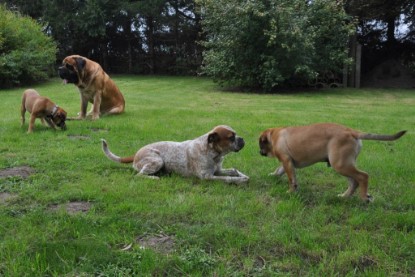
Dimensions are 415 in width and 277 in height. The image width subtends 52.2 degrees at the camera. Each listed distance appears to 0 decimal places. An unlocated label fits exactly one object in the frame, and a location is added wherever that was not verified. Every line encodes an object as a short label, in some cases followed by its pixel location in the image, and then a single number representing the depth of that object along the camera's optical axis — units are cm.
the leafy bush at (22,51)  2247
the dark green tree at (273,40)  1908
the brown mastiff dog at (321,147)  509
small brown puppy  924
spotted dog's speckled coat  612
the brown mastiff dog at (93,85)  1076
